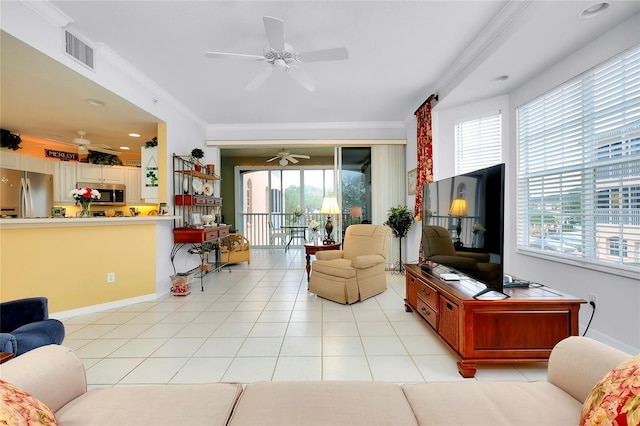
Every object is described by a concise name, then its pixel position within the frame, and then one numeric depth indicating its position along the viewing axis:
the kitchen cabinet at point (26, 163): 4.36
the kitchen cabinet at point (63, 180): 5.01
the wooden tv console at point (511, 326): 1.77
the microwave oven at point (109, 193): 5.33
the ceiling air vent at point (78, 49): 2.33
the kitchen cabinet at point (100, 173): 5.27
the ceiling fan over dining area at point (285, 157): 6.24
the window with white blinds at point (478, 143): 3.35
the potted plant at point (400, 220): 4.45
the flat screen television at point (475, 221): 1.81
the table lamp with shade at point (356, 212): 5.22
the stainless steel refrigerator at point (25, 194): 4.32
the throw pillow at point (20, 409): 0.60
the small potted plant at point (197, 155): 4.16
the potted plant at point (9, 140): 4.31
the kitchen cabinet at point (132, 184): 5.66
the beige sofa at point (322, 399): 0.88
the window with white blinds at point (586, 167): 1.98
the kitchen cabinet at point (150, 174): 3.91
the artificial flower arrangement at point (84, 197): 3.12
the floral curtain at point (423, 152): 3.75
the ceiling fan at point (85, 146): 4.14
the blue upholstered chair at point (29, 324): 1.55
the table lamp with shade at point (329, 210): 4.25
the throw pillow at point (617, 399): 0.63
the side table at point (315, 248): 4.01
